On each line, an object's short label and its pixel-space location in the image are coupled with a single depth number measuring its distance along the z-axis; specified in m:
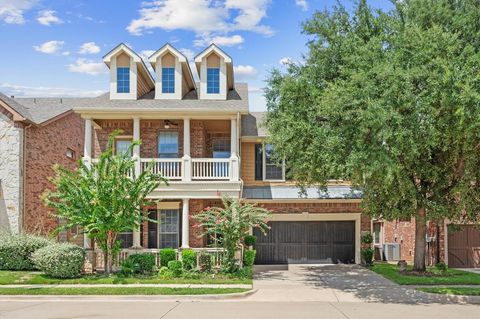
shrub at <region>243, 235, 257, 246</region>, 22.05
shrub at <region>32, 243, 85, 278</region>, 17.31
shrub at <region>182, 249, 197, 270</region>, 19.50
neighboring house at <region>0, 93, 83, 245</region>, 21.16
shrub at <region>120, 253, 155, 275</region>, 18.88
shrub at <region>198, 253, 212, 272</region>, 19.62
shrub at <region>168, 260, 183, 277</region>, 18.78
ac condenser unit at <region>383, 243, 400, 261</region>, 26.30
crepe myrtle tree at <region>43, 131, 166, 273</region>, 18.08
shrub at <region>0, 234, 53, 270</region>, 18.53
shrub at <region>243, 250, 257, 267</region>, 20.36
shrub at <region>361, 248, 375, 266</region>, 22.88
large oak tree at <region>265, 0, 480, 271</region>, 14.47
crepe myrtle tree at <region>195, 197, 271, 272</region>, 18.72
